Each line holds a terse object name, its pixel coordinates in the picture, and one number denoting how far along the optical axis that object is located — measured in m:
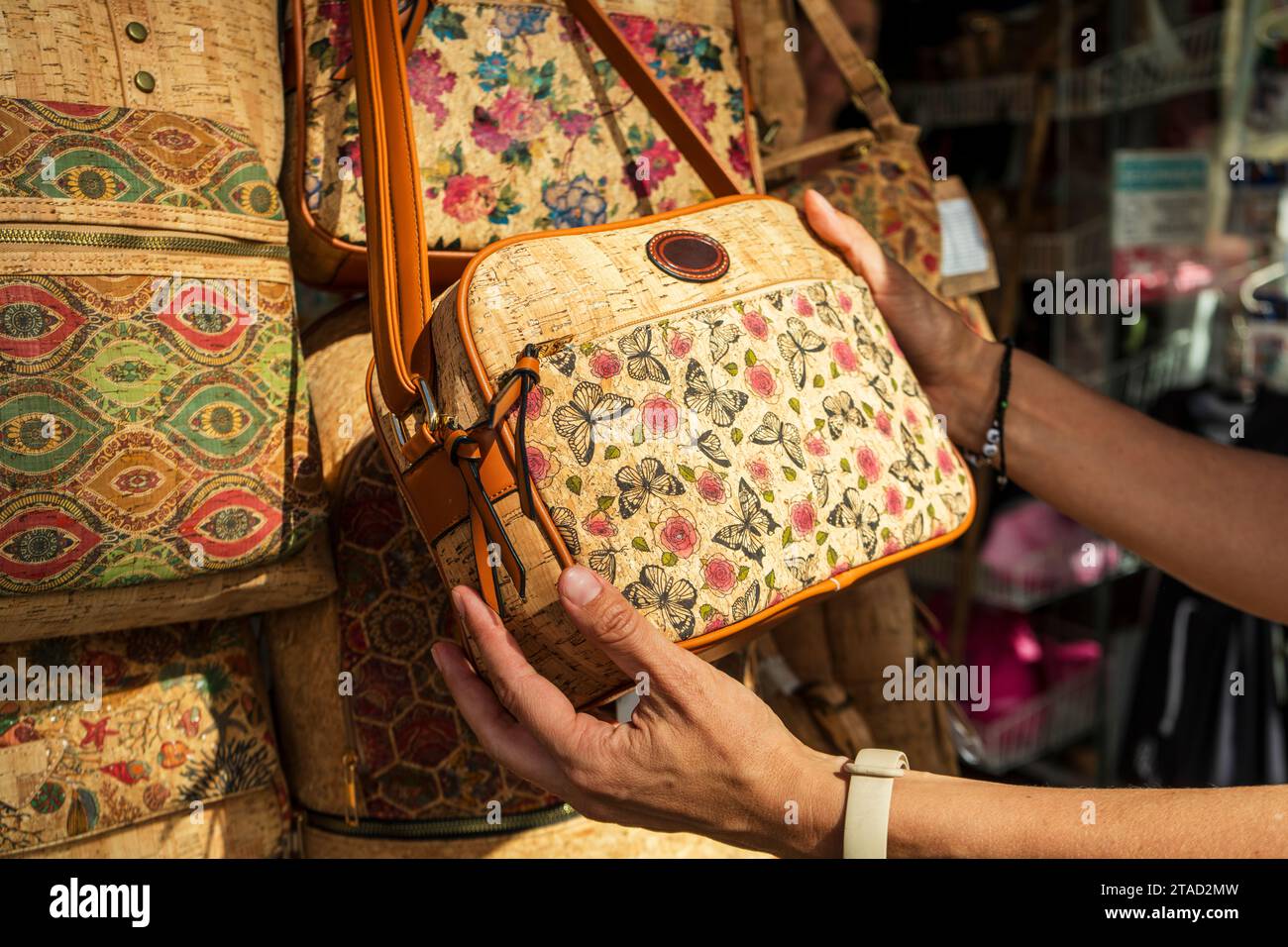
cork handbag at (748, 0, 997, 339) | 1.20
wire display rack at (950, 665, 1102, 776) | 2.18
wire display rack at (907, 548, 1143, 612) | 2.21
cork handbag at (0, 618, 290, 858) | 0.82
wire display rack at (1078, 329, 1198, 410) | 2.24
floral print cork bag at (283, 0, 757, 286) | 0.90
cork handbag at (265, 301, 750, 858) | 0.94
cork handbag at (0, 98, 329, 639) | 0.75
